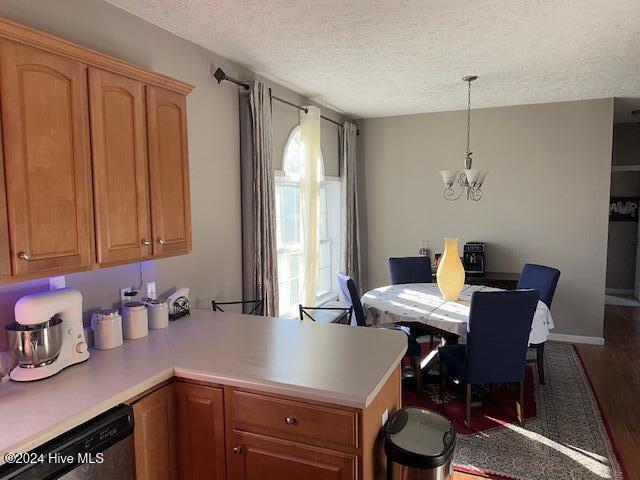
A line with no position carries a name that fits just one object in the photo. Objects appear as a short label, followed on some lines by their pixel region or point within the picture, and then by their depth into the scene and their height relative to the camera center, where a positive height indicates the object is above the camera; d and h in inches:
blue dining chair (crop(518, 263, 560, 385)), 152.4 -28.1
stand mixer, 69.1 -19.8
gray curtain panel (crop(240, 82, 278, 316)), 134.6 +3.5
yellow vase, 142.1 -20.9
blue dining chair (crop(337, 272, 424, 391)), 140.0 -33.0
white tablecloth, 126.0 -31.2
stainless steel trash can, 72.4 -39.9
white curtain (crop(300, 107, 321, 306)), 171.6 +4.7
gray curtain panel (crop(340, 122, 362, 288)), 211.0 +2.3
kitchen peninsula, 65.6 -29.2
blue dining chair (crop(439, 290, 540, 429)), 117.4 -35.6
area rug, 106.8 -62.1
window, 168.1 -7.9
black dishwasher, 53.6 -31.6
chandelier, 206.4 +7.7
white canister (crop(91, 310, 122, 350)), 84.4 -22.7
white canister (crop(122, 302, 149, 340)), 91.0 -22.8
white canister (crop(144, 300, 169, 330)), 98.0 -22.9
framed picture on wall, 286.2 -3.0
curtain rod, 123.3 +36.6
